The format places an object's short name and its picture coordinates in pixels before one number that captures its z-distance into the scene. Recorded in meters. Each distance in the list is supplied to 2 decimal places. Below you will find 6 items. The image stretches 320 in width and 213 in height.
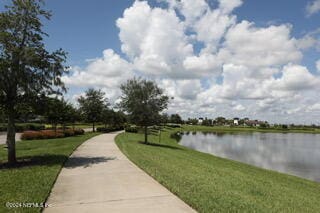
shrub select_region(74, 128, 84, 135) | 26.10
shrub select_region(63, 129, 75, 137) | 23.68
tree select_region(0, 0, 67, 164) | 8.94
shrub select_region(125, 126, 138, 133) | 37.48
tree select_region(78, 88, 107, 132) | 32.98
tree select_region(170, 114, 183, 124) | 102.95
